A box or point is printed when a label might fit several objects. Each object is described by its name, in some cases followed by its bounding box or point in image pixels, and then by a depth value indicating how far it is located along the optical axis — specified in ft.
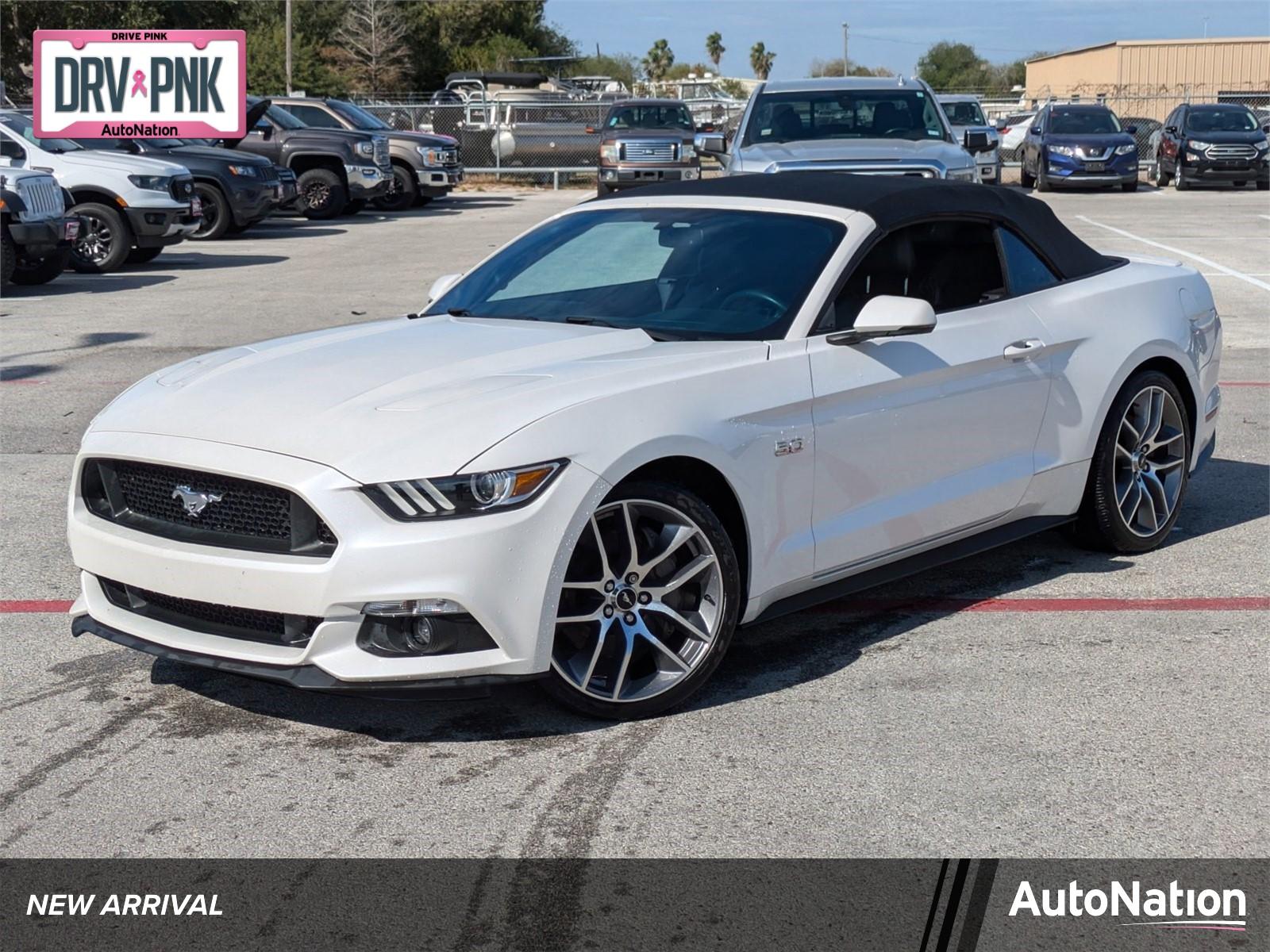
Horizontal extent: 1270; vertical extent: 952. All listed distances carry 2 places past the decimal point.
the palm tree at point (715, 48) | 393.58
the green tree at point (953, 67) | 403.13
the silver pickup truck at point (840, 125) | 44.21
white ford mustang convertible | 13.60
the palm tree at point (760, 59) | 383.04
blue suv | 102.42
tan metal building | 245.65
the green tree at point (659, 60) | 351.67
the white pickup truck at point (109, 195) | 59.16
